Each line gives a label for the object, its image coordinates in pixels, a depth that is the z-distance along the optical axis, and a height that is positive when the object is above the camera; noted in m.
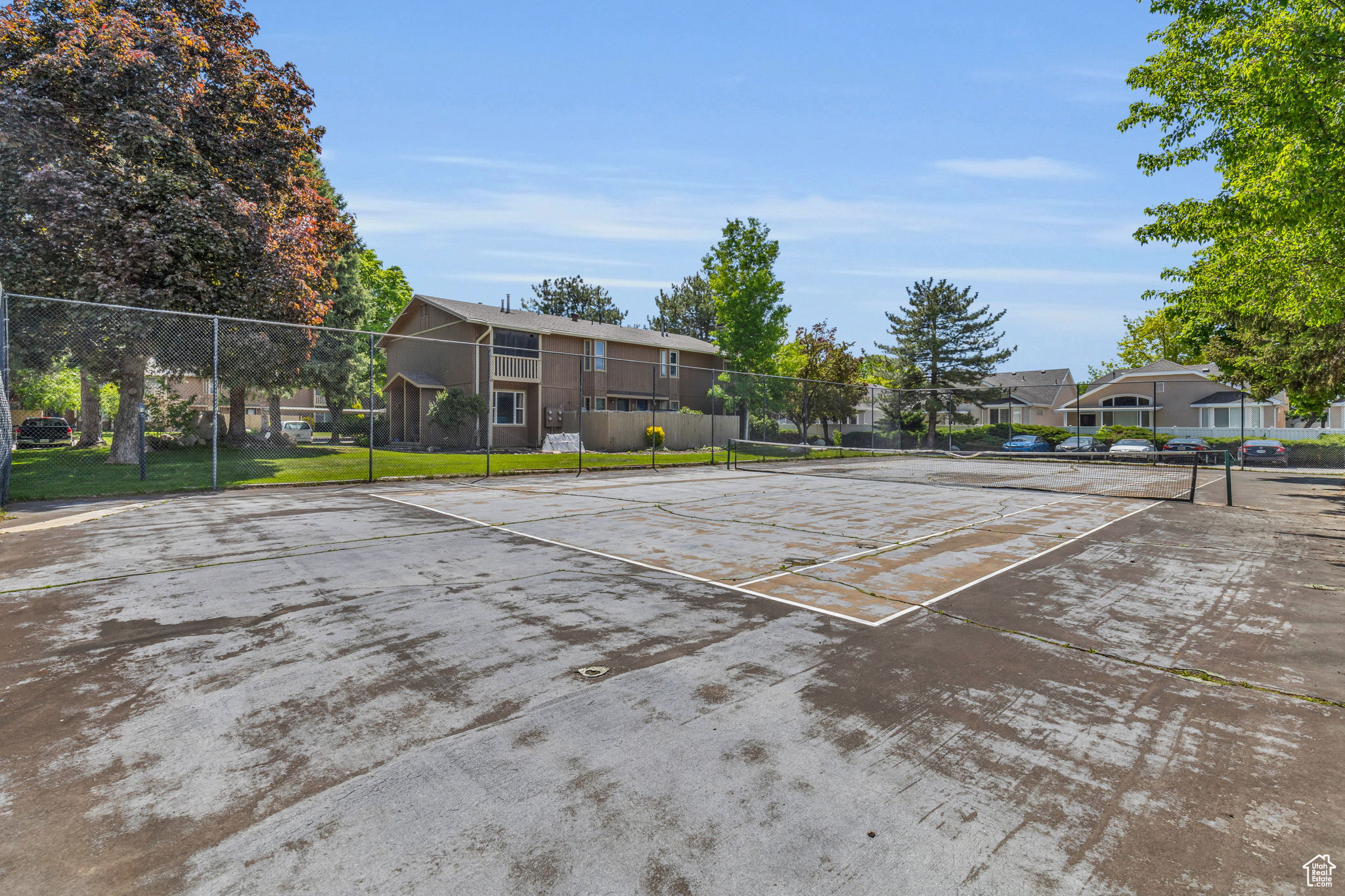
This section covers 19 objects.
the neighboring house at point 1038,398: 49.12 +2.50
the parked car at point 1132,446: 26.04 -0.84
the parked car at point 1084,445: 30.77 -0.91
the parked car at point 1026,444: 33.03 -0.91
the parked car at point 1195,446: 25.88 -0.83
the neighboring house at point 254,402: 16.12 +0.85
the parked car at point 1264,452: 26.16 -1.01
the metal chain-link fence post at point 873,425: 27.87 +0.07
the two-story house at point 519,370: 26.45 +2.49
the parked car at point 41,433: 25.92 -0.48
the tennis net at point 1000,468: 15.36 -1.38
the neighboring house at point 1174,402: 39.66 +1.71
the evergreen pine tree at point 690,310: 60.53 +11.40
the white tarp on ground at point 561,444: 25.20 -0.81
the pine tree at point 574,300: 64.56 +12.86
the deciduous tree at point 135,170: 13.69 +5.77
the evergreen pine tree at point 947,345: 40.81 +5.33
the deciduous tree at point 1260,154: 8.87 +4.37
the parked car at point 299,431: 30.44 -0.41
